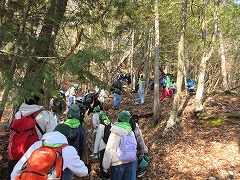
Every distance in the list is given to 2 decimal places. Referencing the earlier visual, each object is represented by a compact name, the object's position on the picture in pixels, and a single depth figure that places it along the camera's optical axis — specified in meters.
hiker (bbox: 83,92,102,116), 9.21
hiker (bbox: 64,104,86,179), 4.15
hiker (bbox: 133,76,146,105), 11.45
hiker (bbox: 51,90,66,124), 3.48
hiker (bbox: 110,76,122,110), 11.30
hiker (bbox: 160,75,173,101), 11.22
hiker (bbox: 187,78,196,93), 12.25
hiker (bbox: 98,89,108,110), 10.17
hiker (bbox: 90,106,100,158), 5.99
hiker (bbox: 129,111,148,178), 4.43
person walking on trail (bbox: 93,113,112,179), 5.13
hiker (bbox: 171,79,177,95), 13.39
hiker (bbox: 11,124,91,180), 2.18
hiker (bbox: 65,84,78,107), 11.39
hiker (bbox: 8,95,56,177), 3.08
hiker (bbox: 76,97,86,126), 5.56
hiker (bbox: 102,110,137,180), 3.44
